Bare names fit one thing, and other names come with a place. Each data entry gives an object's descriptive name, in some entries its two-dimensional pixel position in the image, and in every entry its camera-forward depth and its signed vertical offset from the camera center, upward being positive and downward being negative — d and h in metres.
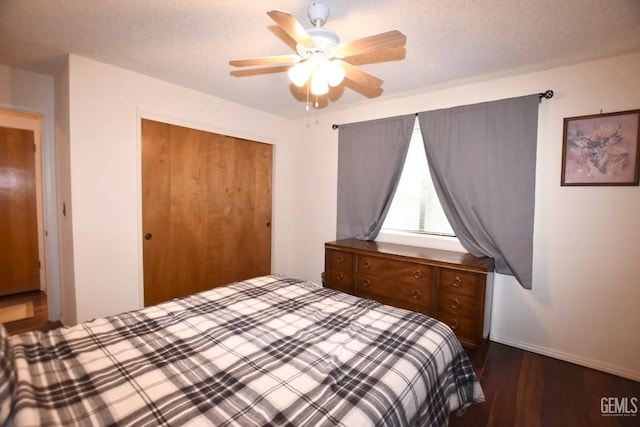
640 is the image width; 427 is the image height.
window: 2.91 +0.01
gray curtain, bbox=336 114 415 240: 2.99 +0.35
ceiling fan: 1.31 +0.77
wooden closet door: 2.71 -0.11
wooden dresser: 2.19 -0.68
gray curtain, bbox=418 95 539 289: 2.33 +0.25
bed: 0.88 -0.66
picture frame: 2.01 +0.42
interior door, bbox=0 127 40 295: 3.41 -0.21
